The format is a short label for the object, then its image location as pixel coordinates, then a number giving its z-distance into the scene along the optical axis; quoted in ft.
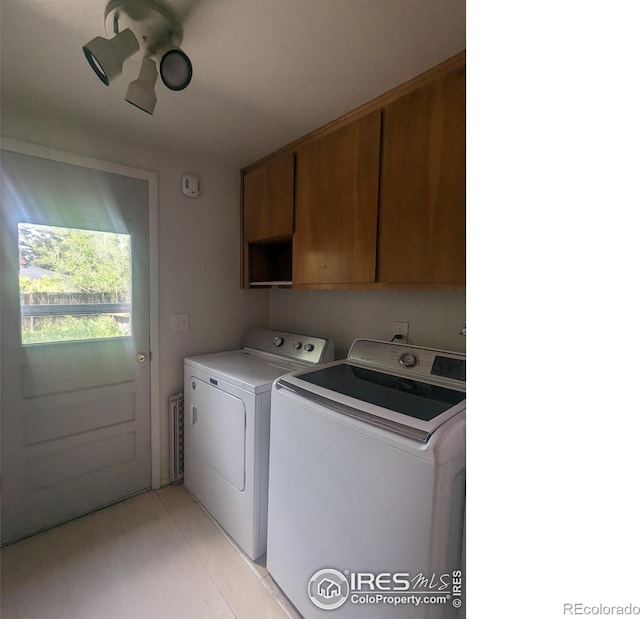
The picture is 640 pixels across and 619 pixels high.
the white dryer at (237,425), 5.12
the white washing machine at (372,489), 2.98
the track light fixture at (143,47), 3.27
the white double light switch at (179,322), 7.06
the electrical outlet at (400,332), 5.79
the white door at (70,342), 5.28
